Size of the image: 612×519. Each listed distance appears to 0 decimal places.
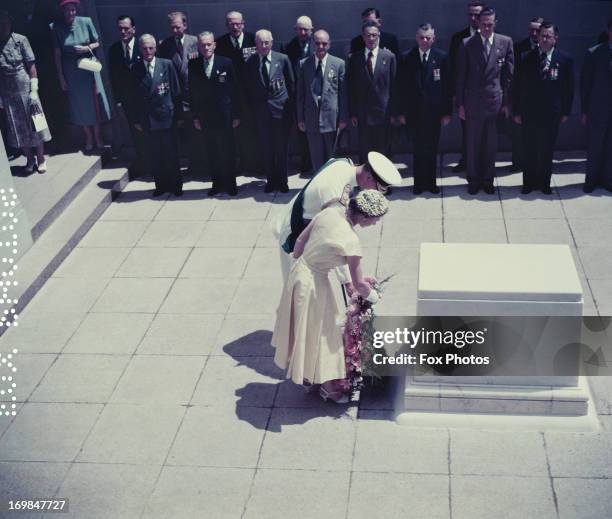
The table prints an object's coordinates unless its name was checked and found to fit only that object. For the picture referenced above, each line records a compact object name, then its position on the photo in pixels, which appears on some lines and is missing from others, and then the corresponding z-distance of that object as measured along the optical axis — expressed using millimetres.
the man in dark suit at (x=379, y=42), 9844
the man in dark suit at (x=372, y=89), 9461
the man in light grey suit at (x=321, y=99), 9438
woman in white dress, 5684
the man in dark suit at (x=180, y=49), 10016
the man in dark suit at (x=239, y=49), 9953
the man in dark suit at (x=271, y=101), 9646
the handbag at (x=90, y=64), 10461
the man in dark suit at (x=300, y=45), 9961
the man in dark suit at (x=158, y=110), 9734
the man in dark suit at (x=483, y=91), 9172
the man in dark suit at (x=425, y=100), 9328
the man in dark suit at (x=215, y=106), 9664
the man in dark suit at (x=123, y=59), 10008
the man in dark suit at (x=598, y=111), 9094
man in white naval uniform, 6258
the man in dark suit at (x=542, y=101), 9086
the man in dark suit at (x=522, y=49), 9625
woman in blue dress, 10406
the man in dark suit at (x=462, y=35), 9559
